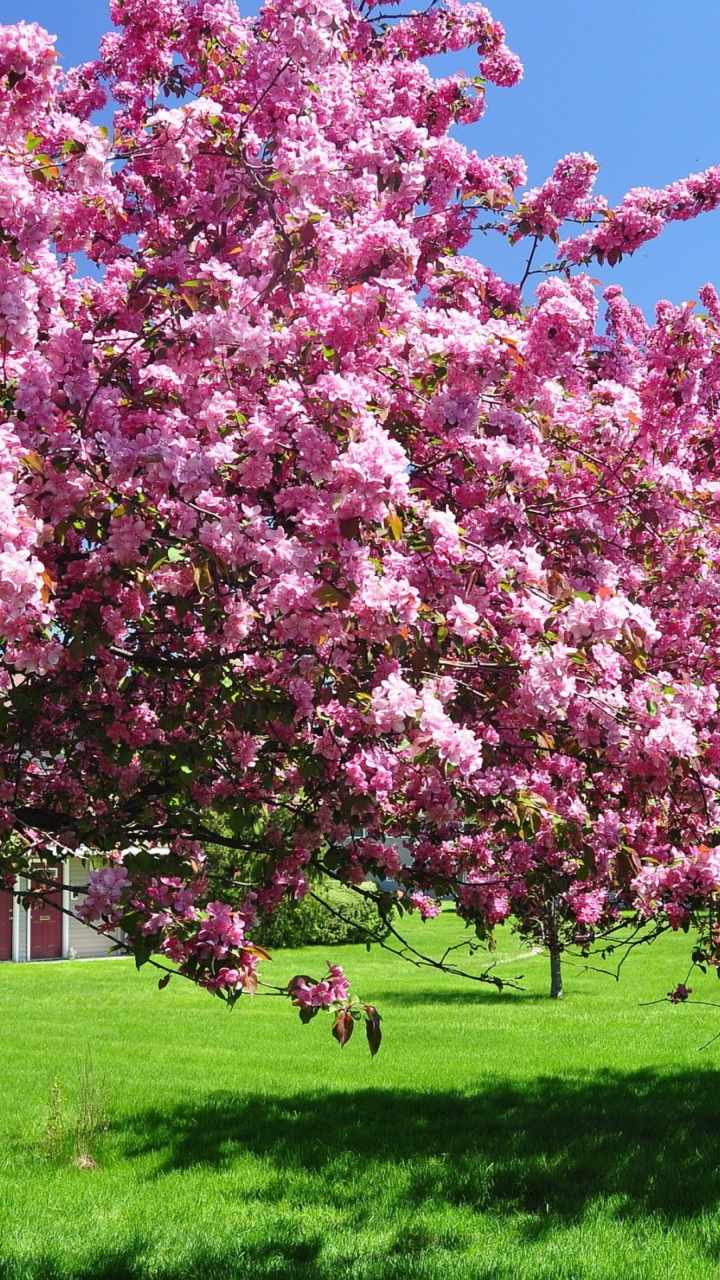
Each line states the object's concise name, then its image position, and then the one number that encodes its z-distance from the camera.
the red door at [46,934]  27.84
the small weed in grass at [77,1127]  8.76
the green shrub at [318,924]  28.69
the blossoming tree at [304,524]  3.45
